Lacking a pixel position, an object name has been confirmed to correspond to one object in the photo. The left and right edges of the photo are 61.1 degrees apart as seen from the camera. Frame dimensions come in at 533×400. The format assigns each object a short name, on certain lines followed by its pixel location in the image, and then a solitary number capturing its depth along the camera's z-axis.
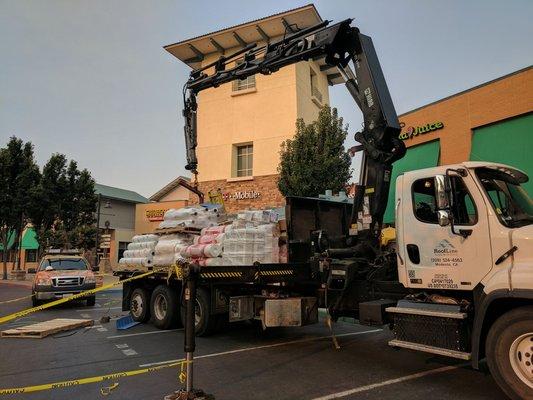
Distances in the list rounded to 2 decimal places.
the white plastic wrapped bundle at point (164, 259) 9.99
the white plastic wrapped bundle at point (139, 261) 10.62
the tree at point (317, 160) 18.36
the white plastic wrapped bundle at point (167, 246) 9.97
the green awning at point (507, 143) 13.09
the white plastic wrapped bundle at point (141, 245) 10.70
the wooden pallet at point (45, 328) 9.40
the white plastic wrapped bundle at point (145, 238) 10.81
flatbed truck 4.96
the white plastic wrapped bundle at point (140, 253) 10.63
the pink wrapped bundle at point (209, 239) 8.77
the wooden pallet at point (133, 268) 10.68
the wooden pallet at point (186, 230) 10.03
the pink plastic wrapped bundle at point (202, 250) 8.70
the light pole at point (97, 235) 29.09
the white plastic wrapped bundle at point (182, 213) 10.17
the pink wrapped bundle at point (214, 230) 8.97
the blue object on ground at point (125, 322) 10.58
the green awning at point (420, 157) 16.27
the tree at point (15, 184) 28.25
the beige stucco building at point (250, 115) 25.70
